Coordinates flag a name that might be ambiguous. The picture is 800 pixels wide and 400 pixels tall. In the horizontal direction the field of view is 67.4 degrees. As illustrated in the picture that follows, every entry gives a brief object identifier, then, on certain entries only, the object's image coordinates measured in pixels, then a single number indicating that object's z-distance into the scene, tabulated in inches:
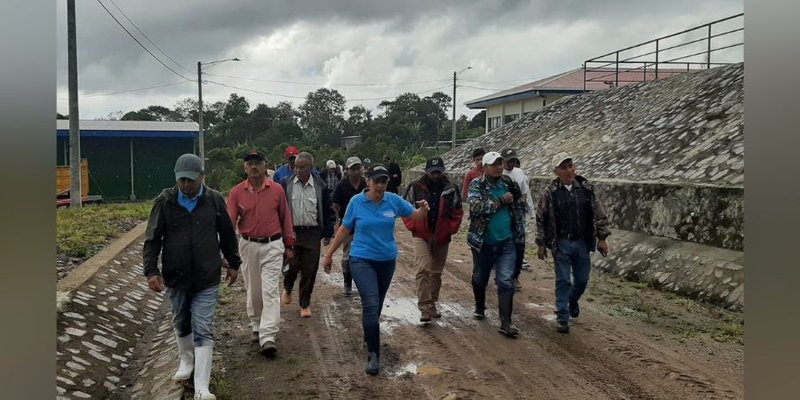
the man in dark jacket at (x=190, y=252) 181.6
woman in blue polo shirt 208.2
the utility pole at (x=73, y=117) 624.3
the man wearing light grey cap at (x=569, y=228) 250.8
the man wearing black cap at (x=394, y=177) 352.2
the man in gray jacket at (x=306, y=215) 269.9
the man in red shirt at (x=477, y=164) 341.0
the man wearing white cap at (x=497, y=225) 248.8
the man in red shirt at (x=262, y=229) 227.6
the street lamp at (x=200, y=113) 1177.8
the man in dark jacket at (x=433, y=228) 261.6
